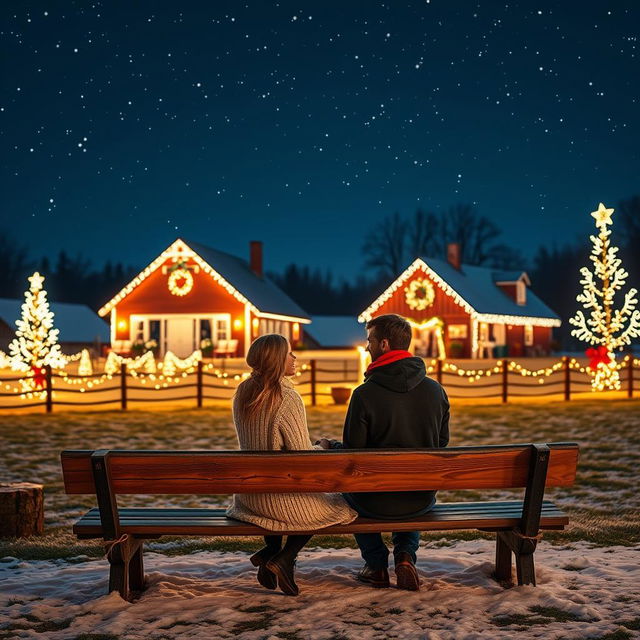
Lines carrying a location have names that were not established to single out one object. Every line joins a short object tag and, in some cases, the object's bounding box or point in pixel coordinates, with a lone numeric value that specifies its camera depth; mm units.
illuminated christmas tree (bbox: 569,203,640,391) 22500
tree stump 6922
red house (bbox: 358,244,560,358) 41531
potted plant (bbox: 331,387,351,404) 19531
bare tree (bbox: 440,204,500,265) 70938
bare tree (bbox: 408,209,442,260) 71875
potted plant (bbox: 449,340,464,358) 41219
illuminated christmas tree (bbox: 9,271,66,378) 26688
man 4977
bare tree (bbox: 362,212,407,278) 72000
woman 4836
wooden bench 4676
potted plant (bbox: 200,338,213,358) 40250
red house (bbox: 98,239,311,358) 41406
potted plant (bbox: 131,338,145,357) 35859
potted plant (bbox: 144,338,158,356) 38062
